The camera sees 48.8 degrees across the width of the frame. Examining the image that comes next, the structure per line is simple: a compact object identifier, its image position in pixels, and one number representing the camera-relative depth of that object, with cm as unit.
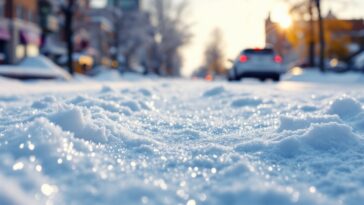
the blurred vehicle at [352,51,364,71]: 4129
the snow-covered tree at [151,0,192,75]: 4488
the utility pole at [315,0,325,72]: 2358
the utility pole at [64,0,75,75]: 2312
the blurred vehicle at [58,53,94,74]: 3703
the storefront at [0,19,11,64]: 2933
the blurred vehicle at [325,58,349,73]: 3455
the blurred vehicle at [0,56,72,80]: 1335
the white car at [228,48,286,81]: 1563
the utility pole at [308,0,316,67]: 2730
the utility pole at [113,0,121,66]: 3994
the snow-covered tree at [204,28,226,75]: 7600
